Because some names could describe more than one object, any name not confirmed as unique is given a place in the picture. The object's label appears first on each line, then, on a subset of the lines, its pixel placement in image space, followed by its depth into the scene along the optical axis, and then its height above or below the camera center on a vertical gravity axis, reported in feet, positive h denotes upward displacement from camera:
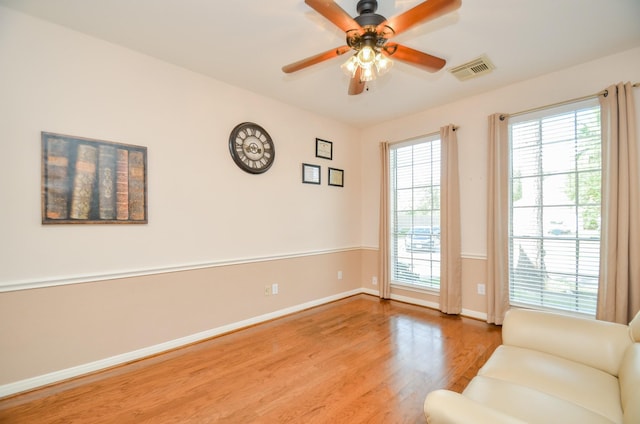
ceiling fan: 4.91 +3.53
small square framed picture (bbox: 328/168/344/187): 13.85 +1.79
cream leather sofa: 3.40 -2.68
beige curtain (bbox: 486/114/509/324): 10.48 -0.41
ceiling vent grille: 8.79 +4.72
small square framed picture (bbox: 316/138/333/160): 13.25 +3.07
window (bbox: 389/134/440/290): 12.72 +0.05
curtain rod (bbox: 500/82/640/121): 8.54 +3.66
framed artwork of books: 6.95 +0.85
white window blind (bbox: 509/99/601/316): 8.97 +0.19
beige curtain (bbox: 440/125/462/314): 11.65 -0.72
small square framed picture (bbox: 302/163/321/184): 12.61 +1.81
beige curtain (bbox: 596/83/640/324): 7.91 +0.06
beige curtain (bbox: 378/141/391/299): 13.99 -0.90
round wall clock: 10.28 +2.48
